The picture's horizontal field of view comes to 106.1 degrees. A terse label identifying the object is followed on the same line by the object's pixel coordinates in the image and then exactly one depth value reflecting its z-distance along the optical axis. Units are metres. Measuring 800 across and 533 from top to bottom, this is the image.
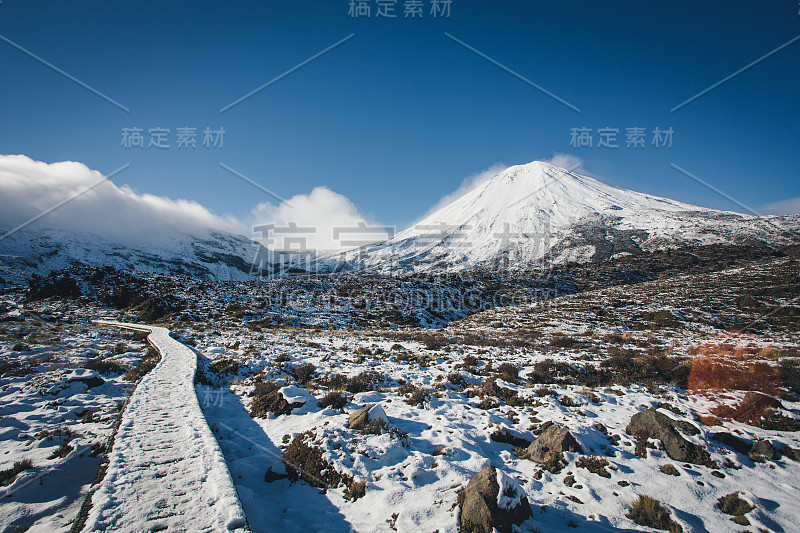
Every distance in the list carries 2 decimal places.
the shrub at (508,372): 12.77
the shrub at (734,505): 5.49
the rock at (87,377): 10.96
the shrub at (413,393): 10.35
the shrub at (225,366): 14.01
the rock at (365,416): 8.43
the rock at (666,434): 7.00
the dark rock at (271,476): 6.73
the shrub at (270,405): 9.65
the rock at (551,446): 7.15
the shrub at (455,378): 12.48
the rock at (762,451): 6.94
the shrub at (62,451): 6.73
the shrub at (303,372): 13.06
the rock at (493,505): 5.03
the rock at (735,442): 7.33
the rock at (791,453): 7.02
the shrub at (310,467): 6.58
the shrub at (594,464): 6.60
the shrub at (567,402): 10.12
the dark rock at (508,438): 8.05
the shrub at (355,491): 6.09
